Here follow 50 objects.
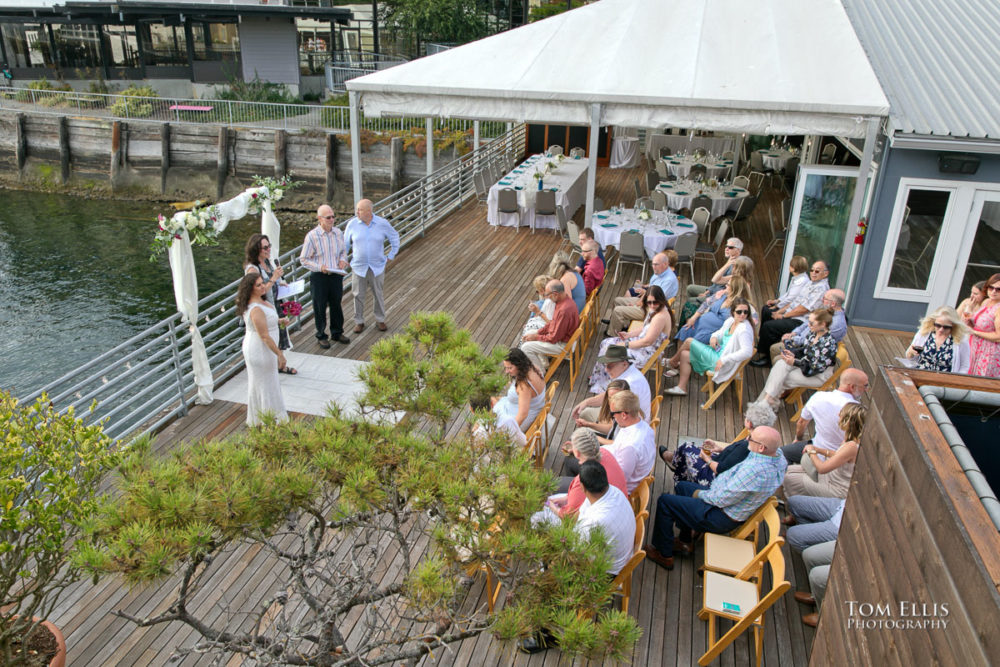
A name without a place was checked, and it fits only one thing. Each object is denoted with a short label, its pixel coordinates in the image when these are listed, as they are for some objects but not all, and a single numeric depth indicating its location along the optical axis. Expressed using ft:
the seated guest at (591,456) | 13.43
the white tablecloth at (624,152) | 57.62
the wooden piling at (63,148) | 77.41
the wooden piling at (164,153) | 74.59
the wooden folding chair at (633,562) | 12.76
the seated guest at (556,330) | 21.39
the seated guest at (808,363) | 19.86
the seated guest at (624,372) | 17.35
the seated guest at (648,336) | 20.97
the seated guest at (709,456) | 15.08
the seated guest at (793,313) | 22.95
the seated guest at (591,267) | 25.41
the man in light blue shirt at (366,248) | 24.94
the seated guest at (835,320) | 20.42
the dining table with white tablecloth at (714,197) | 38.14
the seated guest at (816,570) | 13.10
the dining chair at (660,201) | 37.88
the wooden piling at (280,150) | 71.51
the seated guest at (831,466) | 15.06
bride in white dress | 17.74
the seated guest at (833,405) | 16.17
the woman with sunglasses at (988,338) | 19.26
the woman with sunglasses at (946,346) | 18.11
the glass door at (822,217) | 28.45
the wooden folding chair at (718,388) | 21.12
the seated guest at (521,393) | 16.24
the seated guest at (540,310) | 22.36
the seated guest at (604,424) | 16.96
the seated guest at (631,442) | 14.75
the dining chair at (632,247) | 31.32
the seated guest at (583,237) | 25.77
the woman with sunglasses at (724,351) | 20.40
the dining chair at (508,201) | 38.68
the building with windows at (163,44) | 93.40
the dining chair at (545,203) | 37.96
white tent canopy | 27.20
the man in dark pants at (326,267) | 23.34
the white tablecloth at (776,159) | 51.11
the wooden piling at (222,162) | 73.36
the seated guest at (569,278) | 23.00
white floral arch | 20.59
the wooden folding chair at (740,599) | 11.96
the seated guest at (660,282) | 23.71
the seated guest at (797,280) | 23.66
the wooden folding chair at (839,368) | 20.07
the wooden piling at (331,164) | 71.67
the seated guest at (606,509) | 11.82
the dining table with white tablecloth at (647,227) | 31.99
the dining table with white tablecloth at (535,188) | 39.37
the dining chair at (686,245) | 31.01
